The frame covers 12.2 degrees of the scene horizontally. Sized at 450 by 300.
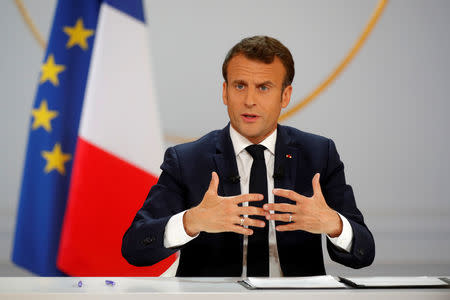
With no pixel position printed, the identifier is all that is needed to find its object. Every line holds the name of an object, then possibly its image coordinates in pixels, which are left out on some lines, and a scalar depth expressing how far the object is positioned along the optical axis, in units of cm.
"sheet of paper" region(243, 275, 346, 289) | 421
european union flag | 514
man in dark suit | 447
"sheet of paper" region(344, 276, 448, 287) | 424
